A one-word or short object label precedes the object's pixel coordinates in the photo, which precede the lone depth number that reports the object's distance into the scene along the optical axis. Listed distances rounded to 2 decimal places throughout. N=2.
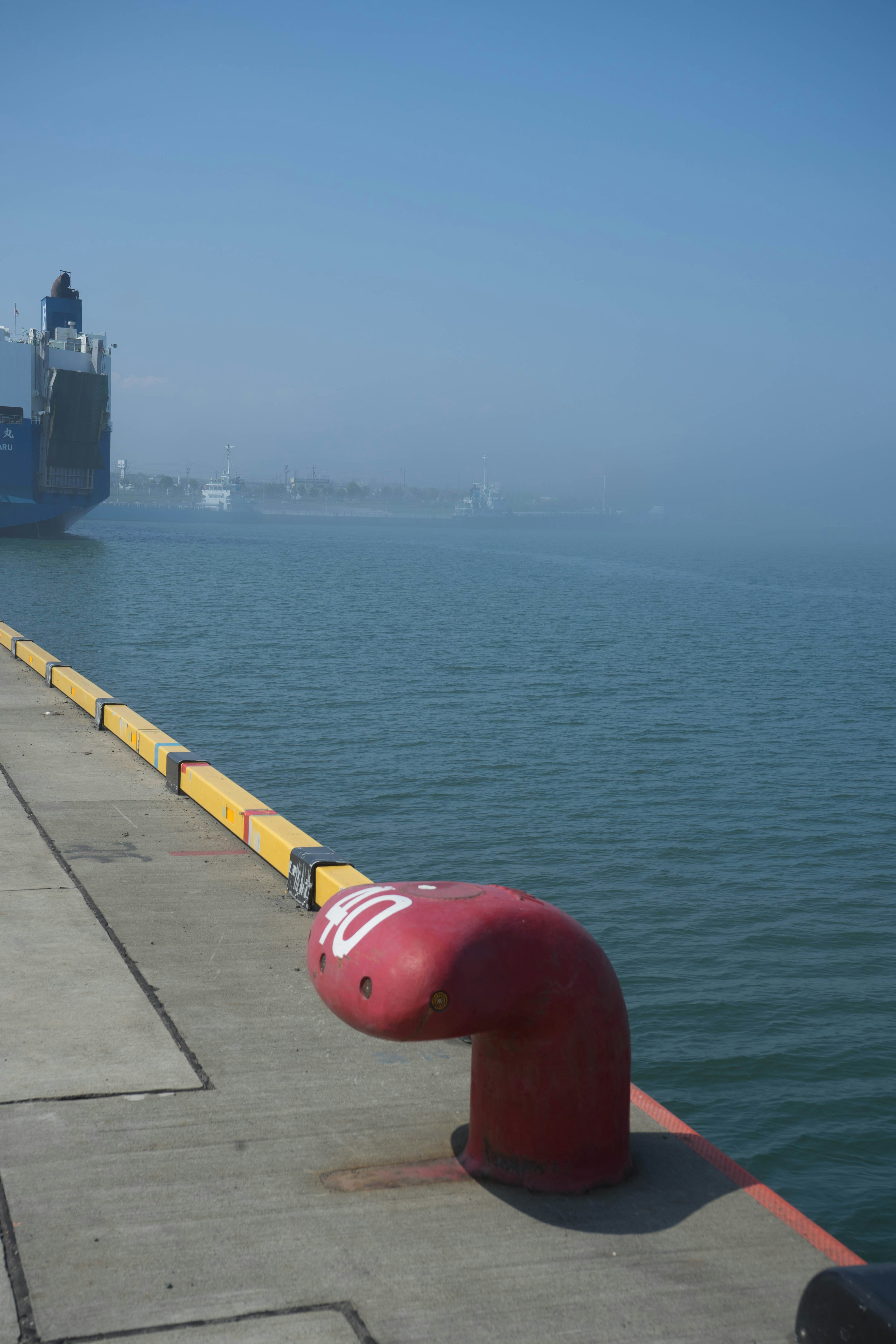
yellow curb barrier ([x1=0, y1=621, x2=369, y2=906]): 6.90
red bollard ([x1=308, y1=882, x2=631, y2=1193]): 3.64
